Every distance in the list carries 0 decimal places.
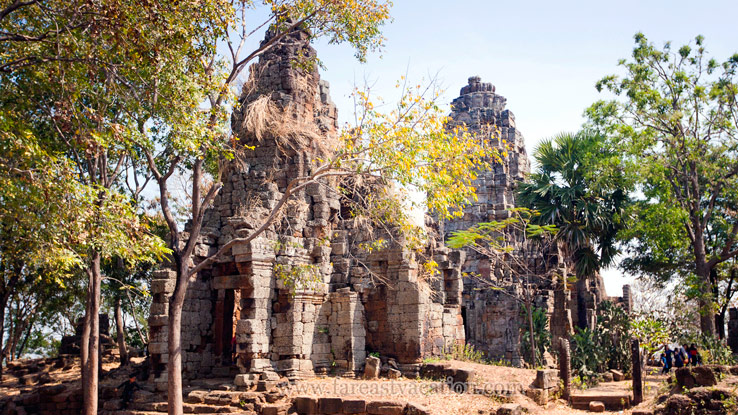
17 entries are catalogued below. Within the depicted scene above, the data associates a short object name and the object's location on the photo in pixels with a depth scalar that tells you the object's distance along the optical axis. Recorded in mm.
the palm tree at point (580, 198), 23938
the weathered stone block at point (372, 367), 16766
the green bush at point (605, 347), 19438
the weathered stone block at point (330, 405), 14141
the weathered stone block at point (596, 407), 14812
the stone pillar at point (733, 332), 23141
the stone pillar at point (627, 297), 32750
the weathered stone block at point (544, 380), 15398
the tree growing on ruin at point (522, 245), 20422
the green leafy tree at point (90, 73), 11344
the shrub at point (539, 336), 22812
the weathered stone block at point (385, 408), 13531
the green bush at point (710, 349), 18208
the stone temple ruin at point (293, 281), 16734
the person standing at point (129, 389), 15964
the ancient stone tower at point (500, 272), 24531
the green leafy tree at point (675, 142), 21703
